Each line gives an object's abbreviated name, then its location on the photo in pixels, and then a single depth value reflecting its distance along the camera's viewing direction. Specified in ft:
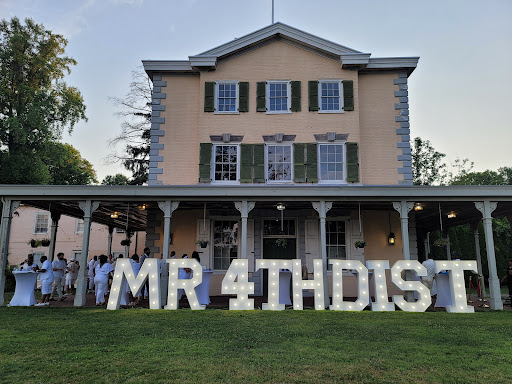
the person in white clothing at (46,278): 38.75
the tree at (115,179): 134.62
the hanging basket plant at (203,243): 43.70
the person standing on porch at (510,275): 41.70
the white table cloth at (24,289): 37.81
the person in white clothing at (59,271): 43.11
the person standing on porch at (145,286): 43.14
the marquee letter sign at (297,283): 35.27
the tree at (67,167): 74.18
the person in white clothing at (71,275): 53.06
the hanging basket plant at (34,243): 66.20
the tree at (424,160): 108.88
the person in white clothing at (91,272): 53.60
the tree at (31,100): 68.74
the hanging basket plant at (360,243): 43.28
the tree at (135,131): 85.40
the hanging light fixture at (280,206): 41.76
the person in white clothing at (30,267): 39.40
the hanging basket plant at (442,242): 41.23
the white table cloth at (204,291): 38.58
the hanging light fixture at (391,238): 47.62
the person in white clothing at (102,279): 39.11
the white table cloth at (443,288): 37.65
